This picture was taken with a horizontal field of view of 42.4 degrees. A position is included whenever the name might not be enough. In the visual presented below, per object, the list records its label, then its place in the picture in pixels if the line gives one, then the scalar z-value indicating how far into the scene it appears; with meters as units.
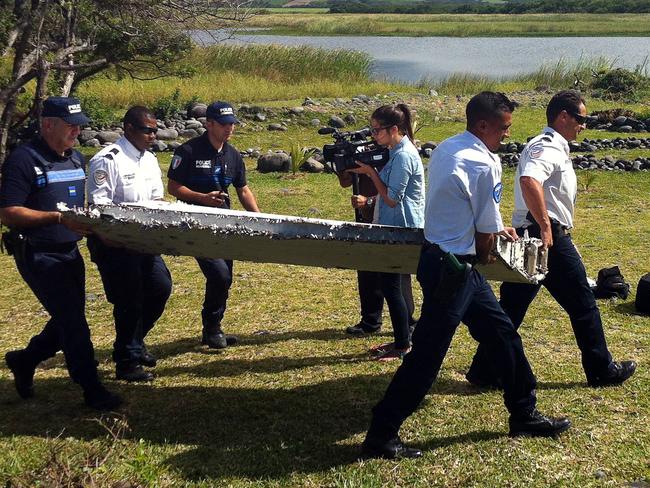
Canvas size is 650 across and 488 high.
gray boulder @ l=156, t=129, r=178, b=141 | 19.40
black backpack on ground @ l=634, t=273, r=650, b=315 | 6.95
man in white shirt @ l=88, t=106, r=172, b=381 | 5.20
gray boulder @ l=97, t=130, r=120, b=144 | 18.83
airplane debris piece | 4.21
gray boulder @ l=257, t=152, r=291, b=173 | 15.77
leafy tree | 12.88
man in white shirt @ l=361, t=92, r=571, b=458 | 4.06
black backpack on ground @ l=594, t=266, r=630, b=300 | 7.43
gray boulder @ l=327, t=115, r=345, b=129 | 22.44
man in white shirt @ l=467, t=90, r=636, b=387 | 4.95
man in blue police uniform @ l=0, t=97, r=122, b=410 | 4.61
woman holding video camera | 5.73
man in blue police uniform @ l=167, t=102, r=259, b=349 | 6.00
